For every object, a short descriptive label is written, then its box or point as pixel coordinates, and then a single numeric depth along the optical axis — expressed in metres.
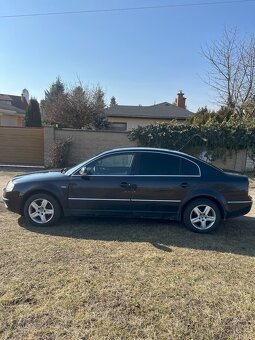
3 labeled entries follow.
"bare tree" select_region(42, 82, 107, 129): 21.94
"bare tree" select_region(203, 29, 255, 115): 23.66
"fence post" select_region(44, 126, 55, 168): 15.50
